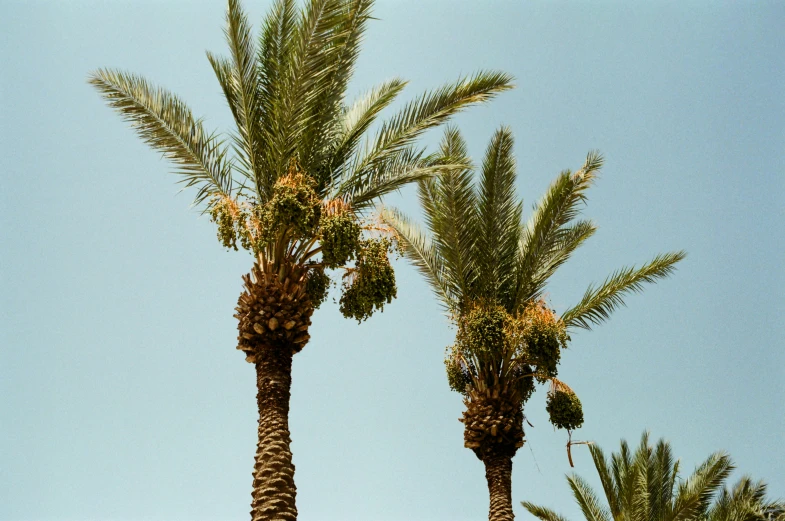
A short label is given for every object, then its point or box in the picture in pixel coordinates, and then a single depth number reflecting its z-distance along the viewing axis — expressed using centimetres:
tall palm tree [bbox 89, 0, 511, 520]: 1152
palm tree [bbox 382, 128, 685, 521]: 1566
